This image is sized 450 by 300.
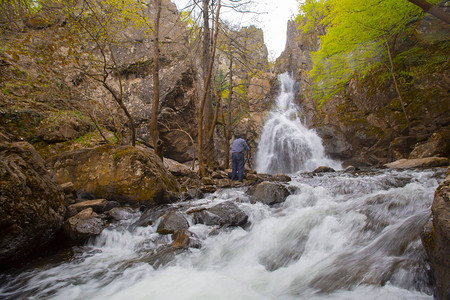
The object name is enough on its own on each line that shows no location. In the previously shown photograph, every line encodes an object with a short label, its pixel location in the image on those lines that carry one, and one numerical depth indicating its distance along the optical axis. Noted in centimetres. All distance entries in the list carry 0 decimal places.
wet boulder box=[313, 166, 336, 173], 1074
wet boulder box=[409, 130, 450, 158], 833
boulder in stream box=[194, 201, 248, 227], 403
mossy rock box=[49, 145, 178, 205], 495
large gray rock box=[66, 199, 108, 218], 408
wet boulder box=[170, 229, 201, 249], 337
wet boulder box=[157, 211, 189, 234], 381
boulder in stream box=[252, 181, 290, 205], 495
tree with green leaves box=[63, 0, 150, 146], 547
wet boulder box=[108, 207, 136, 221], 429
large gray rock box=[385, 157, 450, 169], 738
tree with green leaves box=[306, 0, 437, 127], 898
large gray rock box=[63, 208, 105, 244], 349
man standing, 822
